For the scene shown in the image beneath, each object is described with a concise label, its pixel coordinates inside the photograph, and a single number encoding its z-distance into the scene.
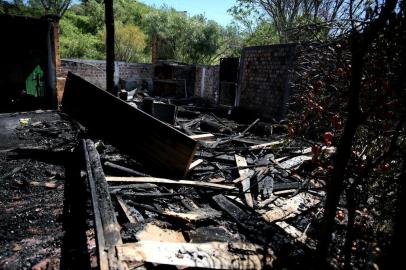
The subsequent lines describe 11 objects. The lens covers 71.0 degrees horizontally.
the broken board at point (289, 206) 4.67
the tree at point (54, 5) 31.45
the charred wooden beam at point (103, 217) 2.92
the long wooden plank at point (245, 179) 5.11
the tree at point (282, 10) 24.28
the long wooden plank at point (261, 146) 7.80
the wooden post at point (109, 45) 9.73
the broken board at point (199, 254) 3.12
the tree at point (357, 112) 2.24
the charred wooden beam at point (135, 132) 5.81
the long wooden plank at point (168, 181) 5.40
